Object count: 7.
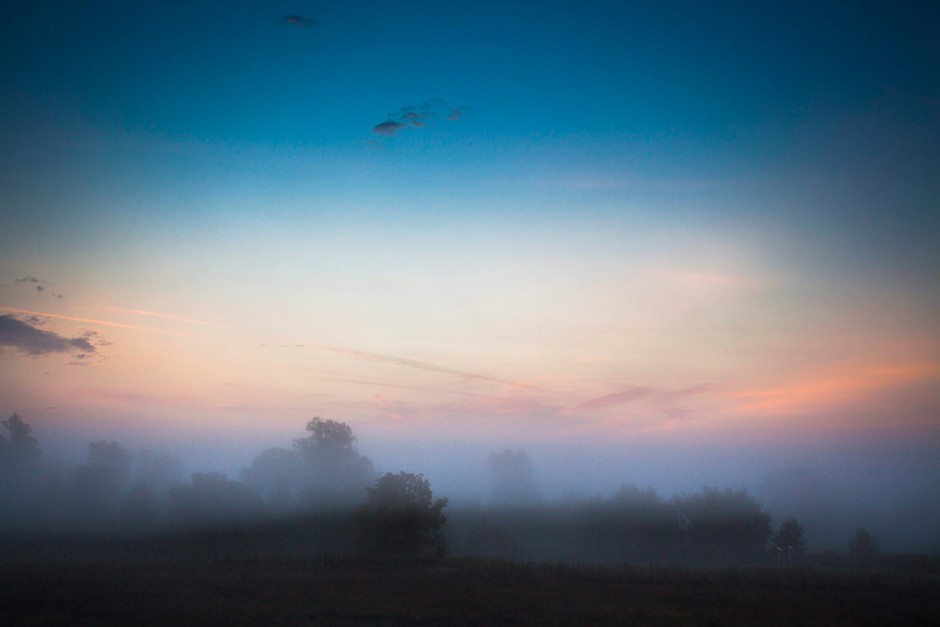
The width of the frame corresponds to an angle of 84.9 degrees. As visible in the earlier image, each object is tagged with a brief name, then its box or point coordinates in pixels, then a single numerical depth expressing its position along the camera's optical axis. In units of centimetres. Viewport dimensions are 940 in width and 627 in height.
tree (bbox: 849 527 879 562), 8506
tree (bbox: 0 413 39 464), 11594
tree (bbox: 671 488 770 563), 8831
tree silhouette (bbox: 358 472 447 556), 6141
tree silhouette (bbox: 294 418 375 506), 10406
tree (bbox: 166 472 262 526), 9862
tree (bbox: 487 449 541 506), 14306
